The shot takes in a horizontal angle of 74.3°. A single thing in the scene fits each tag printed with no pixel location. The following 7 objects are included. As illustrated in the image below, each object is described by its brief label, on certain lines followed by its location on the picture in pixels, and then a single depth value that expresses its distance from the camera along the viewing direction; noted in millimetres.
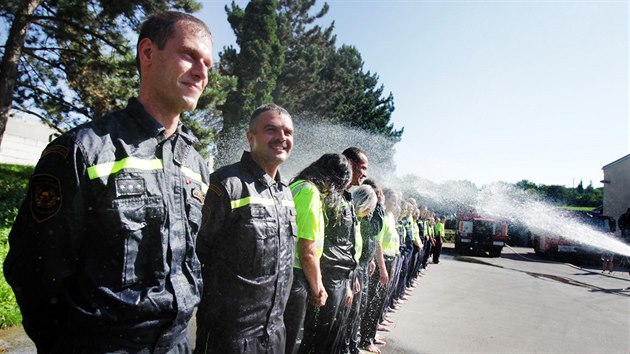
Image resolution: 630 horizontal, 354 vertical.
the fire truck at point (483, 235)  21641
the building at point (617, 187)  31406
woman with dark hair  2963
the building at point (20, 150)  22216
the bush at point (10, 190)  8883
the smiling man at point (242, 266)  2348
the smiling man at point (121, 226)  1342
